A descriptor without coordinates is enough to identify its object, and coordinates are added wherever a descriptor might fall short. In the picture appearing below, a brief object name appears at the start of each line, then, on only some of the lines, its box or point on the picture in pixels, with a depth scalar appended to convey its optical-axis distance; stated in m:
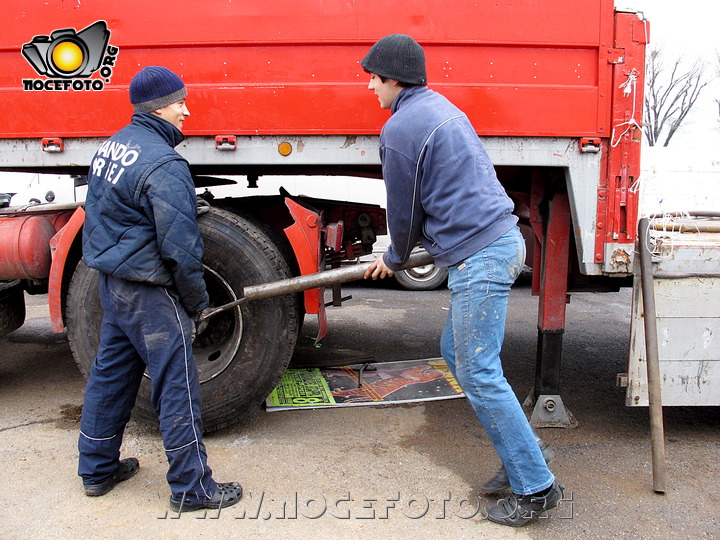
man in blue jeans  2.41
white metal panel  3.08
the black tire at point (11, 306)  4.00
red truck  3.03
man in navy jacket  2.51
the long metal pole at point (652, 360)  2.81
